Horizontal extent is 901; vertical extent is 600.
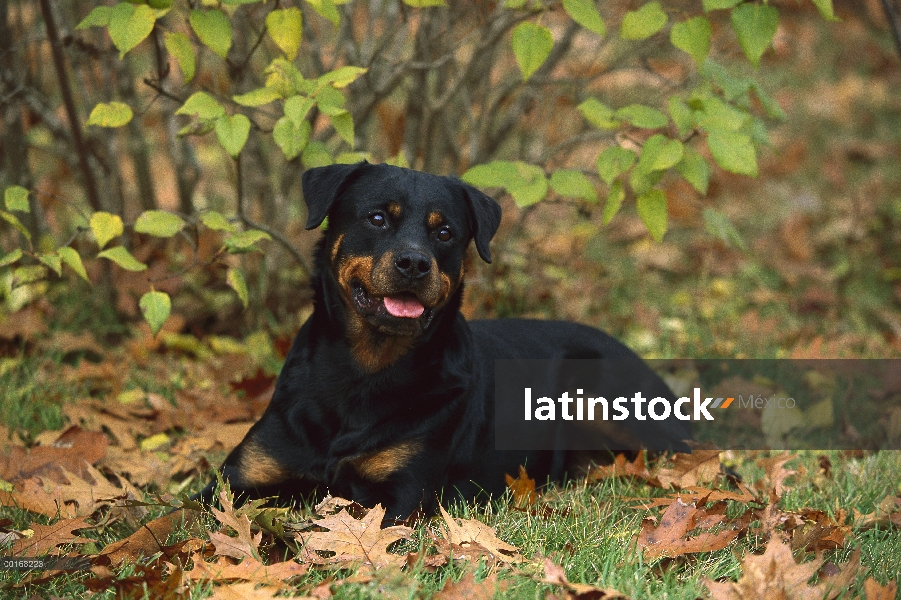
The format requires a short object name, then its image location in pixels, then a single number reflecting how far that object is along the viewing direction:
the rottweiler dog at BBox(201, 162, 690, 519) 5.54
